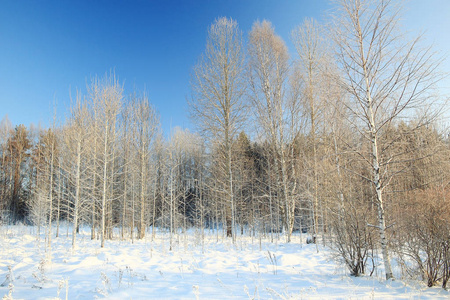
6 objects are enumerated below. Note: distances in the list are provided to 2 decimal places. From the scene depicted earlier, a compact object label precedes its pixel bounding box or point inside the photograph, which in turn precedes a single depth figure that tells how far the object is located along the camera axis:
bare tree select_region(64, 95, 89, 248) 10.84
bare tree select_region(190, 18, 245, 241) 13.55
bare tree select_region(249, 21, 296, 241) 13.45
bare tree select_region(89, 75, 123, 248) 12.59
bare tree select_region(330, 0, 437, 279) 4.86
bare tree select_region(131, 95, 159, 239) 16.48
